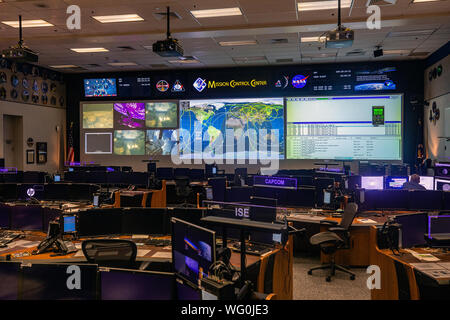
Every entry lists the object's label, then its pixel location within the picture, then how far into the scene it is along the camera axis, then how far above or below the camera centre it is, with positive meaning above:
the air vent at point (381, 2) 6.48 +2.49
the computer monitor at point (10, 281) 2.58 -0.82
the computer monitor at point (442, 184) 6.77 -0.54
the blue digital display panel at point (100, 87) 13.12 +2.23
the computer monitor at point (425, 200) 5.80 -0.68
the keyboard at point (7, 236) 4.63 -1.00
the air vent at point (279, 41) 9.13 +2.62
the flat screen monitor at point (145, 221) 4.77 -0.80
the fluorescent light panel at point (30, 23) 7.65 +2.57
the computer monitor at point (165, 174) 11.46 -0.57
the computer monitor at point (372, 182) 7.42 -0.53
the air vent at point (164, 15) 7.14 +2.54
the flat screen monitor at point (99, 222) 4.75 -0.81
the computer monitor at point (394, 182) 7.68 -0.55
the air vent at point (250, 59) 11.02 +2.69
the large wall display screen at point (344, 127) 11.52 +0.78
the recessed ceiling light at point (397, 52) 10.23 +2.64
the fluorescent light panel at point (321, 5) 6.62 +2.52
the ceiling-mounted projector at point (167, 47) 6.55 +1.77
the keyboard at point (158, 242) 4.52 -1.01
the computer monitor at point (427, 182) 7.44 -0.54
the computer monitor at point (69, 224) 4.72 -0.83
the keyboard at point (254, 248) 4.03 -0.99
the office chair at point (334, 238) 5.27 -1.14
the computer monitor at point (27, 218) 5.14 -0.82
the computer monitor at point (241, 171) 10.56 -0.46
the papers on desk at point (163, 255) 4.04 -1.04
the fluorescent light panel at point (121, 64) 11.72 +2.70
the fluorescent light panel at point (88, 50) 9.90 +2.64
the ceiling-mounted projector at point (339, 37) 5.79 +1.70
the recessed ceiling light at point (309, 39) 8.87 +2.59
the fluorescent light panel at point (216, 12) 7.06 +2.56
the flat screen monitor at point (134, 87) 12.92 +2.21
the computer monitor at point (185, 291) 2.19 -0.79
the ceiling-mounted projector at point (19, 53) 6.85 +1.76
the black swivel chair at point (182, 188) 9.87 -0.84
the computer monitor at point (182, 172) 11.43 -0.51
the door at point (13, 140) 11.73 +0.45
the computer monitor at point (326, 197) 6.43 -0.71
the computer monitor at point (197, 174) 11.23 -0.57
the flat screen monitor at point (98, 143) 13.35 +0.40
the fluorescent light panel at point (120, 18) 7.35 +2.56
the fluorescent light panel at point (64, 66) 12.02 +2.71
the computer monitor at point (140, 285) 2.39 -0.79
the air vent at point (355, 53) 10.22 +2.65
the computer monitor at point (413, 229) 4.17 -0.80
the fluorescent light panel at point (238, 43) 9.24 +2.62
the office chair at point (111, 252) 3.74 -0.93
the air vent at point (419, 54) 10.45 +2.64
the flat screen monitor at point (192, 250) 2.39 -0.62
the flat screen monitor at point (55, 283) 2.45 -0.81
